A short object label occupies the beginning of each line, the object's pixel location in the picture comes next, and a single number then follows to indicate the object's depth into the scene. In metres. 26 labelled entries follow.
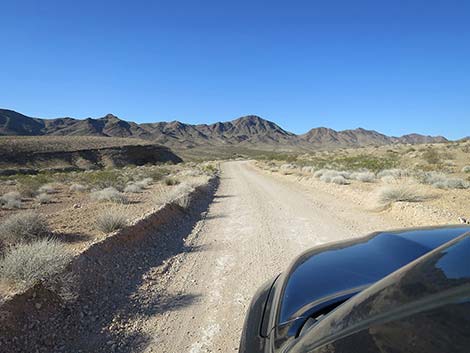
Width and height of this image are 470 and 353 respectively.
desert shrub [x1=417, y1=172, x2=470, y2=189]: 14.22
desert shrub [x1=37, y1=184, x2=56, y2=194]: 19.91
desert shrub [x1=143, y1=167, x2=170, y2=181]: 28.30
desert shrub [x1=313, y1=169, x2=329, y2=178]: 23.81
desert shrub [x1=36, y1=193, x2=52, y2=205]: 16.45
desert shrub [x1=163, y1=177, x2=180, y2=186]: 23.16
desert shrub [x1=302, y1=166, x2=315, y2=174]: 29.93
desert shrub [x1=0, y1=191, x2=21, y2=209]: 14.89
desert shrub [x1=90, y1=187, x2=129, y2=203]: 14.76
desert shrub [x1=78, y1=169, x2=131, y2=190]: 21.73
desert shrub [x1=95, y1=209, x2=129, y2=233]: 8.41
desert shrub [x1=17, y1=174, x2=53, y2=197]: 19.19
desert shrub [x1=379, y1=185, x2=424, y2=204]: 11.75
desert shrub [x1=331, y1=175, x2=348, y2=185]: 18.38
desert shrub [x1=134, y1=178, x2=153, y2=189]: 21.50
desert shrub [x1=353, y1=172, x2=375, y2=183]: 18.94
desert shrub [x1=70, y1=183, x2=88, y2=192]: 21.25
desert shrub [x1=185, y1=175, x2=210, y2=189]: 19.38
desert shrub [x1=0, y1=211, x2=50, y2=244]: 8.43
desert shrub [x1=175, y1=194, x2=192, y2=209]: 12.59
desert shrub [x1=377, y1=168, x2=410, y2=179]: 19.52
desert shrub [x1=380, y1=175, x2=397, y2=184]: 16.72
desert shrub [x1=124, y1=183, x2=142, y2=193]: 19.12
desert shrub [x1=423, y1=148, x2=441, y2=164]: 31.17
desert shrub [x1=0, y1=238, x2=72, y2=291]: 4.80
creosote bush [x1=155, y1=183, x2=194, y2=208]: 12.73
